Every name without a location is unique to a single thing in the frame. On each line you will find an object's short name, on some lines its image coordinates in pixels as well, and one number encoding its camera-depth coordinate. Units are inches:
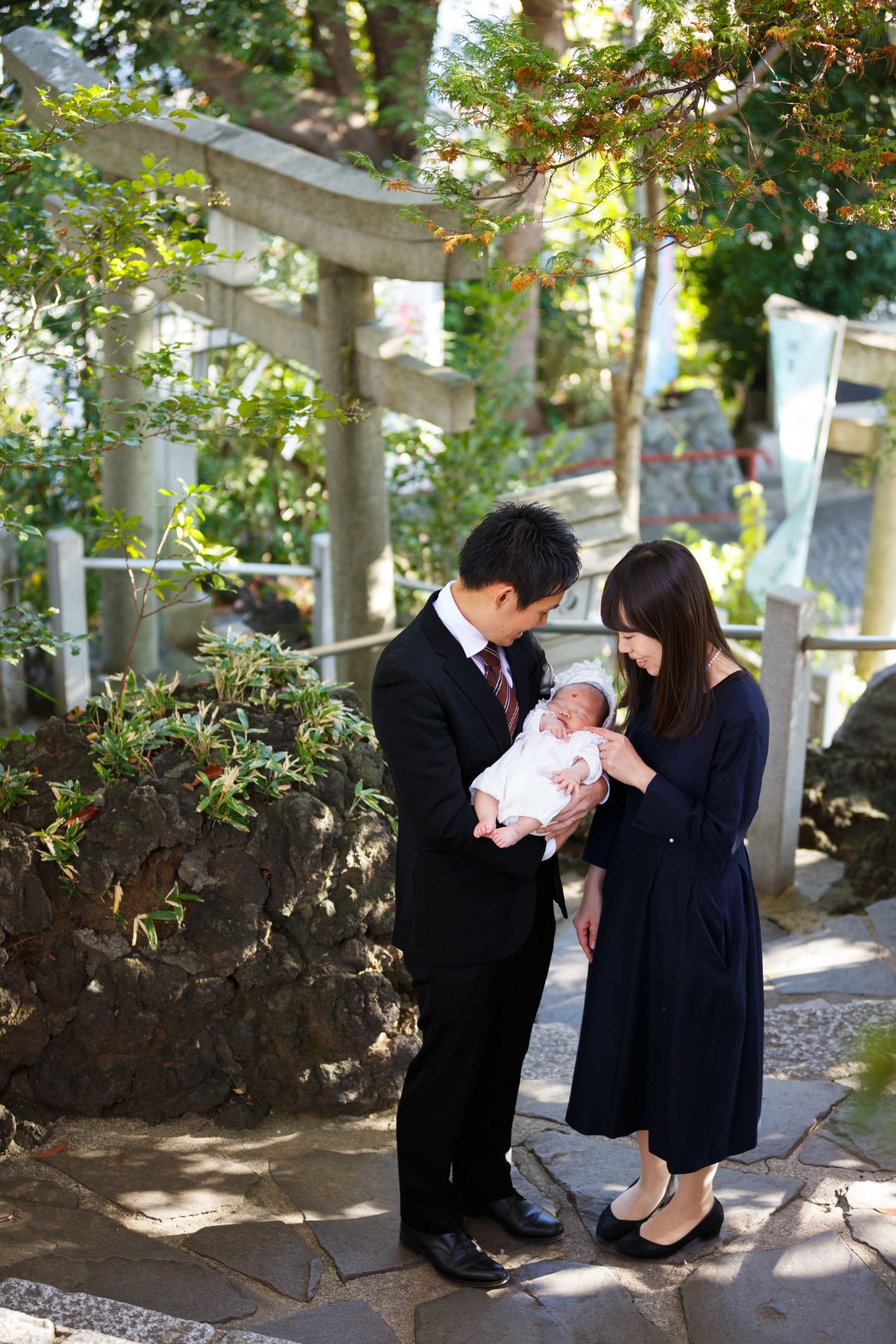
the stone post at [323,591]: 283.4
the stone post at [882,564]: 342.0
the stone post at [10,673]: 285.3
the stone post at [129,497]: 277.3
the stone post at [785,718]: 190.5
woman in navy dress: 101.3
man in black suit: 101.1
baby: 99.5
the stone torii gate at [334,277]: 197.6
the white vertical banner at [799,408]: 325.1
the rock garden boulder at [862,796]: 199.8
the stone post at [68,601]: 264.1
